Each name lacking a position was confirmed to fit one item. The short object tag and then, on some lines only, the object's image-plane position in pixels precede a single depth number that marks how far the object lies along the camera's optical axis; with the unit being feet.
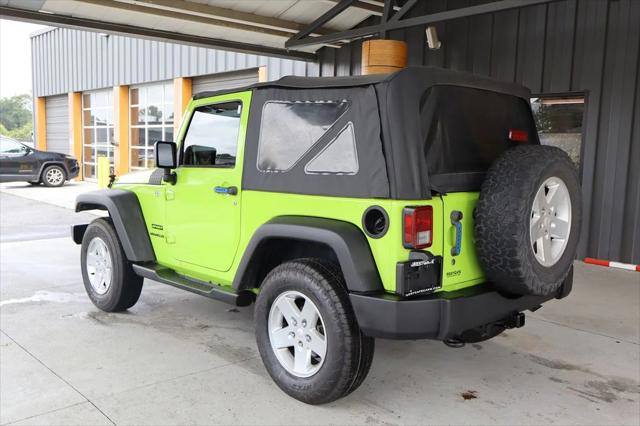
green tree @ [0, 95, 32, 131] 258.16
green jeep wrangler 9.43
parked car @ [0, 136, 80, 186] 52.75
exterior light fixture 26.48
